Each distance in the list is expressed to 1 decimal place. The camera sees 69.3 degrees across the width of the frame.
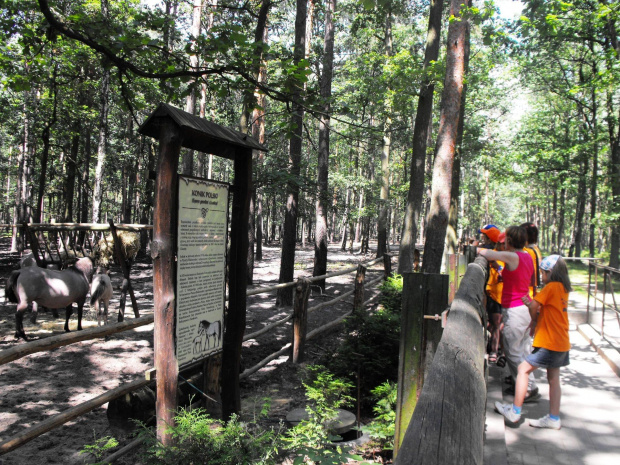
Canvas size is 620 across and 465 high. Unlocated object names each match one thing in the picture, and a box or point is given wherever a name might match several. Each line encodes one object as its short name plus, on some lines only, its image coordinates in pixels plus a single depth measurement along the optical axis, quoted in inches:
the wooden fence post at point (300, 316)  277.0
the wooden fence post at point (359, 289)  356.1
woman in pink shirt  197.6
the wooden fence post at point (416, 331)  111.6
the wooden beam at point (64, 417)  116.6
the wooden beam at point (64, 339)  117.7
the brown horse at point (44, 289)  311.0
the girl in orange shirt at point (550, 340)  169.2
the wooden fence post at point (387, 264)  468.7
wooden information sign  134.3
